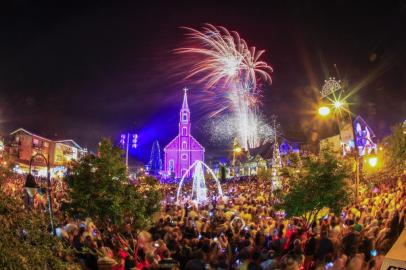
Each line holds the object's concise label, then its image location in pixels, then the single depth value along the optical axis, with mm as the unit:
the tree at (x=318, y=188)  14305
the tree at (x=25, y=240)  4387
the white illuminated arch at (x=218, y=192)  33678
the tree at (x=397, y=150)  29828
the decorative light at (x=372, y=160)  16609
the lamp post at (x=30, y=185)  11000
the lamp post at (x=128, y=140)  35831
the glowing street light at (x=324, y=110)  12078
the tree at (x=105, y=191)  11445
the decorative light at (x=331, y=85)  38119
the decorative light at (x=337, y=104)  14781
